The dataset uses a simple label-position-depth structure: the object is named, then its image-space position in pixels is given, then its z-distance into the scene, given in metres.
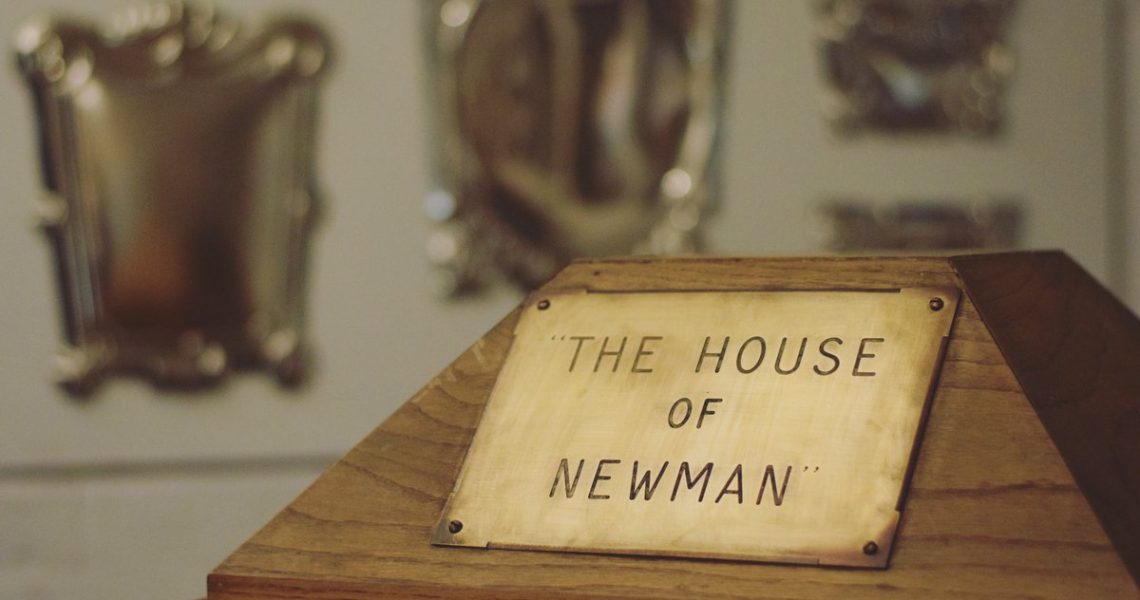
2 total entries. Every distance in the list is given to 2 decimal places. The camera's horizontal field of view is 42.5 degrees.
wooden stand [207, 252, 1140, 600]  1.14
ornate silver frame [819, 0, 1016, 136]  3.66
